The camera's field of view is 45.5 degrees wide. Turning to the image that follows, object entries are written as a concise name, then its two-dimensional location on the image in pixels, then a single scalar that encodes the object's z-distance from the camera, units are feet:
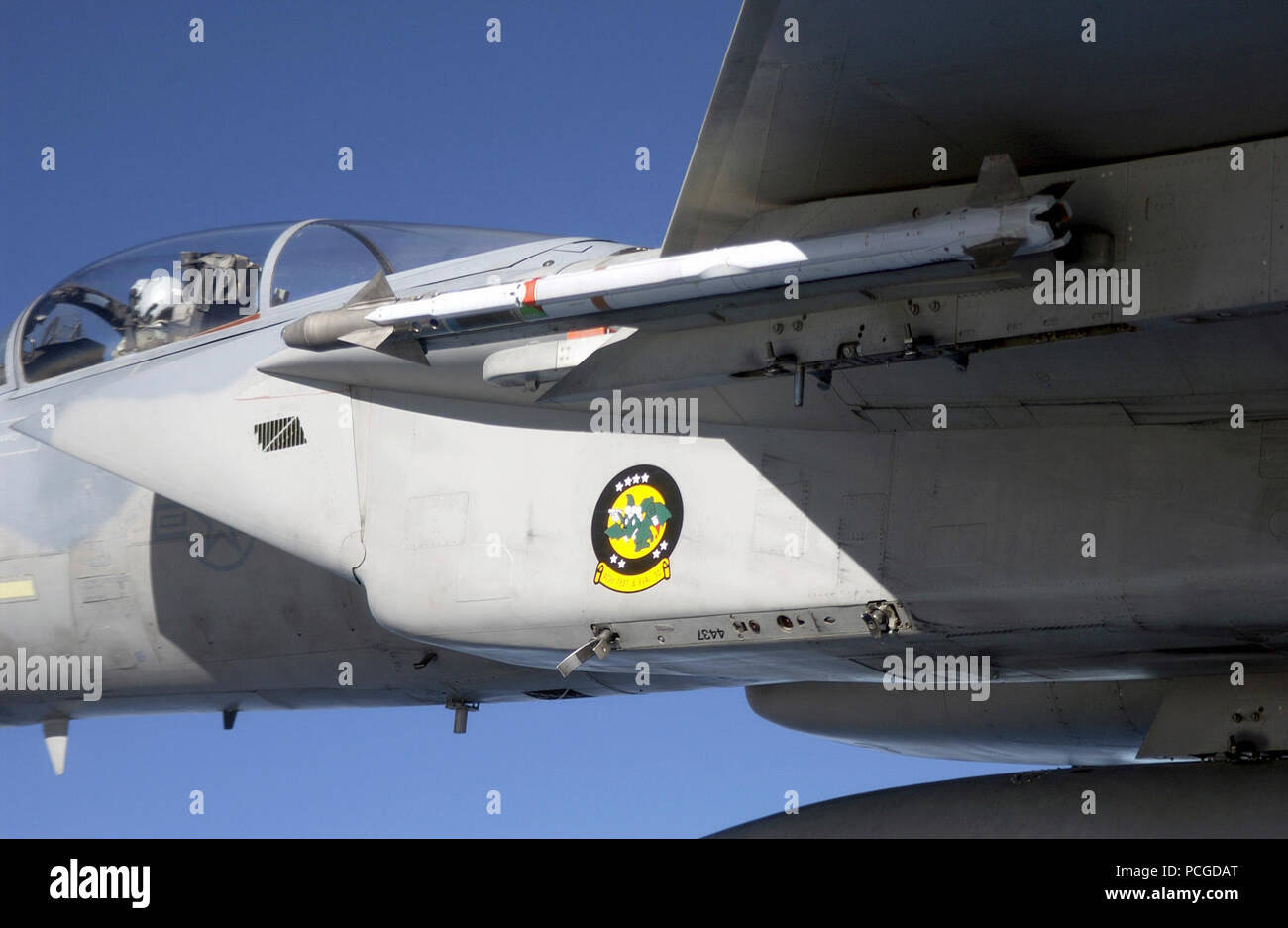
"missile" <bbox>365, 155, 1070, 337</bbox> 15.71
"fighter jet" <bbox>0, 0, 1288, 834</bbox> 16.37
